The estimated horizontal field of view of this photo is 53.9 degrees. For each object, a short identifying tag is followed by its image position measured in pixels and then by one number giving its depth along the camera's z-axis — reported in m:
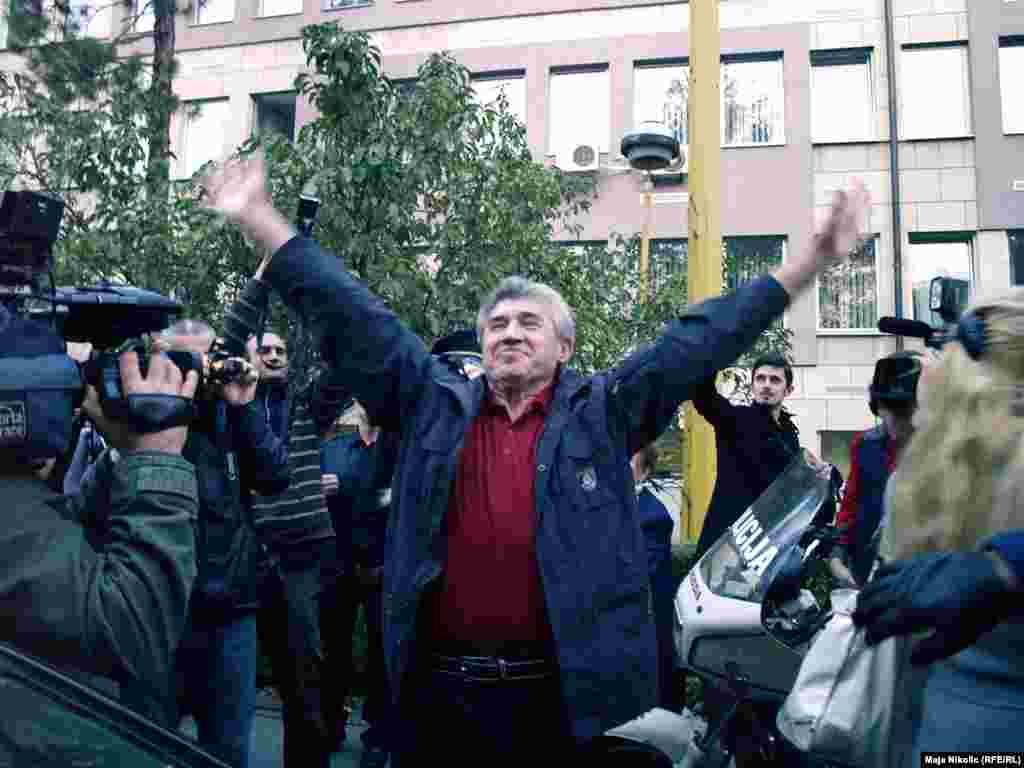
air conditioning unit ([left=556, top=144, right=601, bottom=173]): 16.45
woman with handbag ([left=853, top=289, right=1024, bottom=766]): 1.69
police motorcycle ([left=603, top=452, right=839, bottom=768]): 2.92
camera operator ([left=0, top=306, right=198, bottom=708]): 1.49
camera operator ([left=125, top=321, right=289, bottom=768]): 3.50
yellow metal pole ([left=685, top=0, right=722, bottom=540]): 5.66
